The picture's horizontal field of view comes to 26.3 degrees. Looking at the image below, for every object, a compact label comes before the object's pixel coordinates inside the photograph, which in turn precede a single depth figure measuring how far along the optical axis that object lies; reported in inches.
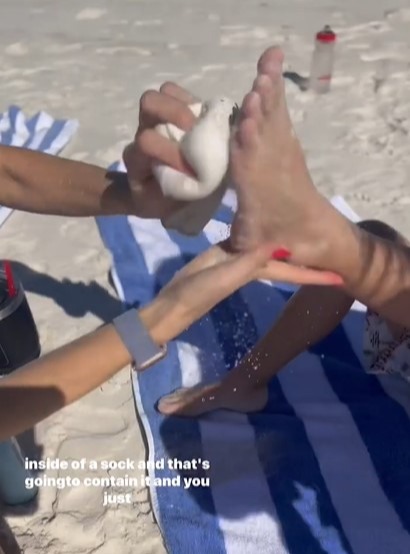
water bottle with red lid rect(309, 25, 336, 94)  123.5
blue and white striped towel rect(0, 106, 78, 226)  108.0
